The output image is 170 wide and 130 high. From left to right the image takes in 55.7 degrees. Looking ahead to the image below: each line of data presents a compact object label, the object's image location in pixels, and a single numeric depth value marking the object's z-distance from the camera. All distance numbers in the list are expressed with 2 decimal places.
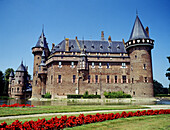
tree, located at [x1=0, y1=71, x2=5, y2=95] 65.12
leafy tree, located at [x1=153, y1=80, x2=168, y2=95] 90.74
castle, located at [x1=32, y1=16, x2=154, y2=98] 41.28
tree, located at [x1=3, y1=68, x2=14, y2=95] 71.35
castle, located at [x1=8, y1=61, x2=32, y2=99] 58.19
